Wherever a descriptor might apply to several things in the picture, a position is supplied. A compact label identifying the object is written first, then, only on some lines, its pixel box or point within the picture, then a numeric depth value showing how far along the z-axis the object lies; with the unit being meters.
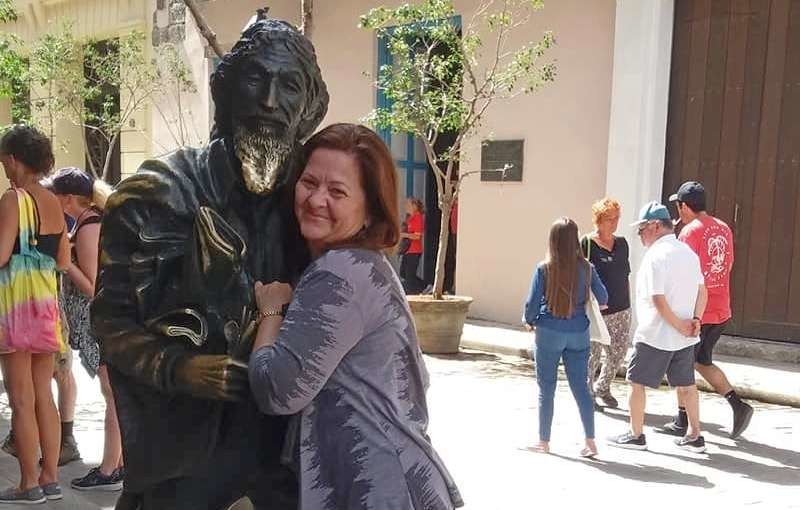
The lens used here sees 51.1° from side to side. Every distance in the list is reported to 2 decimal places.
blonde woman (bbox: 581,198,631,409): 6.21
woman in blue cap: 4.29
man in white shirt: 5.12
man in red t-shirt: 5.80
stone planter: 8.40
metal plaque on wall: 9.84
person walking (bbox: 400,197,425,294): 11.22
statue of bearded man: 1.35
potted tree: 8.13
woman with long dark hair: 5.08
